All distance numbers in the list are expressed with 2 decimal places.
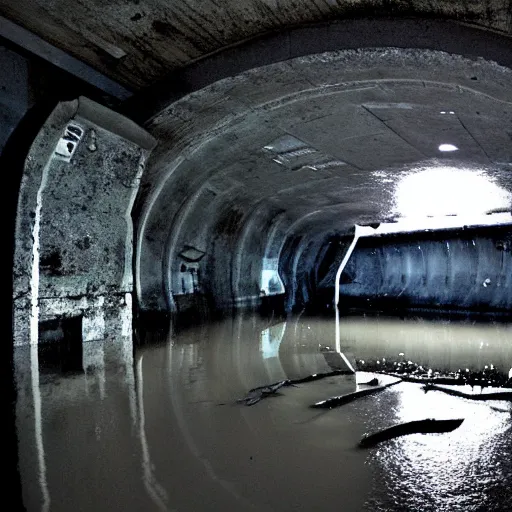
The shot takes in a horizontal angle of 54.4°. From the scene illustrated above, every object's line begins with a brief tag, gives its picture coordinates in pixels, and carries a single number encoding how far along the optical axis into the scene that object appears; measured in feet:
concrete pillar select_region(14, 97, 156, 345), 14.33
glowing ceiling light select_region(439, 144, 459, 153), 20.30
